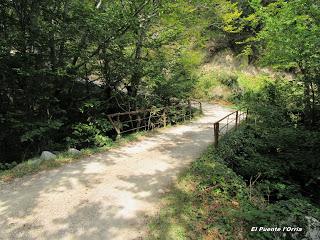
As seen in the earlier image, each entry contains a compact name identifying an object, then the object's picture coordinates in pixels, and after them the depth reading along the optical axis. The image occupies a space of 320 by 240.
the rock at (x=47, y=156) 7.62
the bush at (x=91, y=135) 9.55
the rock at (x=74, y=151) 8.18
